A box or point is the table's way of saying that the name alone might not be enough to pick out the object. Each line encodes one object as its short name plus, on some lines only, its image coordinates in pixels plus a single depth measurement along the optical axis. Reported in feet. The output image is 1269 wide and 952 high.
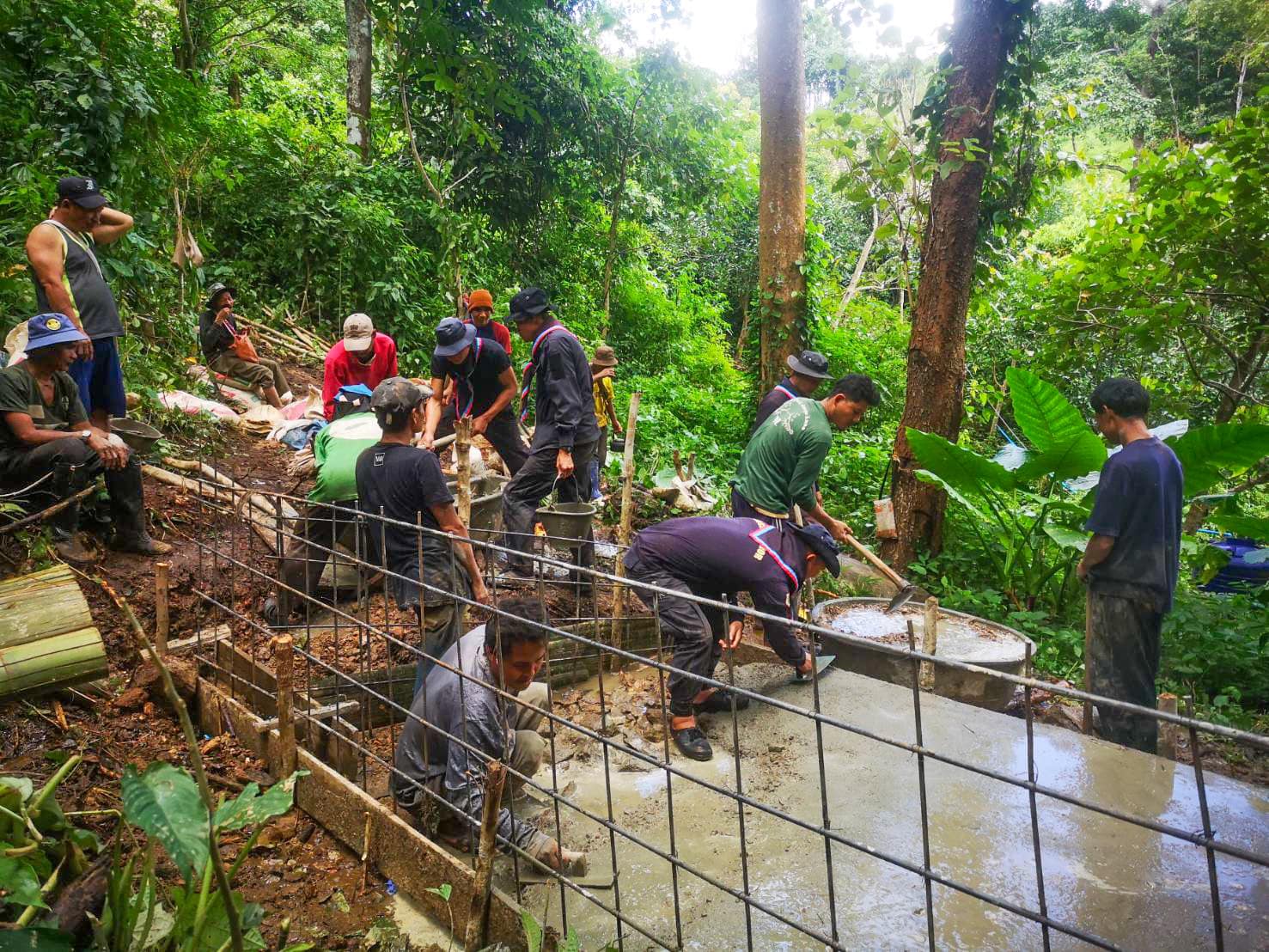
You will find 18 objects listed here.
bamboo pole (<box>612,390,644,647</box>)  16.46
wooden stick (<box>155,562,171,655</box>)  13.11
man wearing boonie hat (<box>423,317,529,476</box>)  18.33
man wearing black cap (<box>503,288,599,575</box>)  17.71
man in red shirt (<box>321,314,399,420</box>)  20.25
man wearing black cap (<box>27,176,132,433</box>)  14.56
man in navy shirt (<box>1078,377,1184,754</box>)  13.34
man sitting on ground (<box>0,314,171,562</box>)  13.96
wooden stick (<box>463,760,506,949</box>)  8.11
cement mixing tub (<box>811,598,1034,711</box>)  15.85
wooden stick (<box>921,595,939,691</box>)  14.79
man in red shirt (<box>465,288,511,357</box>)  21.97
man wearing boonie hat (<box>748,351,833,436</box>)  16.84
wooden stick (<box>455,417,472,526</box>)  14.89
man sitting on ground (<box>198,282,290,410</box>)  28.17
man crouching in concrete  9.36
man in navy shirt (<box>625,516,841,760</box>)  13.21
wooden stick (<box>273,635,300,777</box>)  10.41
